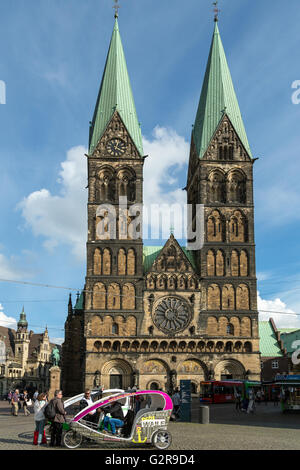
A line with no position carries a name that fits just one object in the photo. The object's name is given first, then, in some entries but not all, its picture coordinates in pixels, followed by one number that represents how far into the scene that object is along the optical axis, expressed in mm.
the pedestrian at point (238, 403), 37491
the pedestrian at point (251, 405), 33156
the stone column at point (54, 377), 51312
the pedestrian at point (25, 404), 33938
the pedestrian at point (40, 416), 17328
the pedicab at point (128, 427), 16391
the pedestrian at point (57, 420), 16797
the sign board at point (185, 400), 27000
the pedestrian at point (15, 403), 32781
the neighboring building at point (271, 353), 72625
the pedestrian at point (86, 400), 19172
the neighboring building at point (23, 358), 112500
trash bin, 25297
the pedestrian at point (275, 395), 48003
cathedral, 54219
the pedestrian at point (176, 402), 29452
